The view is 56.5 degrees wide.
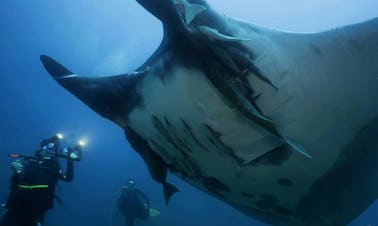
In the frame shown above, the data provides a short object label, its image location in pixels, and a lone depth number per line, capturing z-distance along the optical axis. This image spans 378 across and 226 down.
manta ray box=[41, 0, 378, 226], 2.58
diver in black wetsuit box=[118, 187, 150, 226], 14.64
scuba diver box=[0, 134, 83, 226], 6.37
